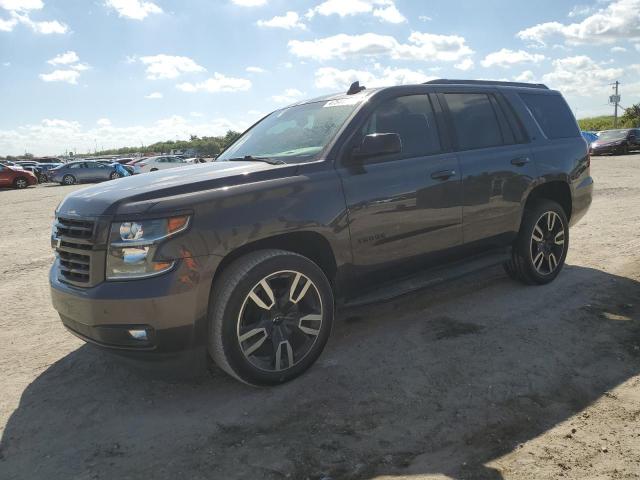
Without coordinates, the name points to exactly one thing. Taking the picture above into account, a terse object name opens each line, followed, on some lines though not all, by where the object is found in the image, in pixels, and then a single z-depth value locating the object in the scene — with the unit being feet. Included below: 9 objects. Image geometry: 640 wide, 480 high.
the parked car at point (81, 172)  97.76
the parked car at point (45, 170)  116.26
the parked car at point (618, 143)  89.97
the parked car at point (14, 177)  86.45
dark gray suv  9.72
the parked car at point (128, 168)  99.47
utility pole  222.28
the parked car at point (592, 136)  97.97
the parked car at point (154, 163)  103.35
